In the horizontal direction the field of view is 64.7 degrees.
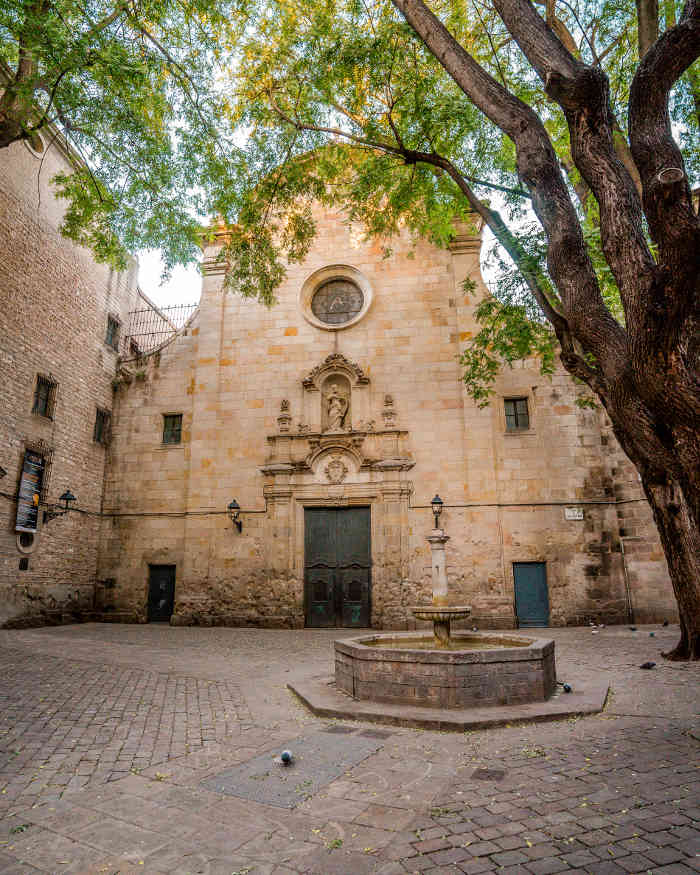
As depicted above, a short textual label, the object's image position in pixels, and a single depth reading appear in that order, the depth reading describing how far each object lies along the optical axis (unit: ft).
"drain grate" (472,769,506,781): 12.99
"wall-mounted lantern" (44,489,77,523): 46.34
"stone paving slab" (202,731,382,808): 12.29
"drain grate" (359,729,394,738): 16.63
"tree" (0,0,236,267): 28.37
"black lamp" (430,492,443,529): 46.62
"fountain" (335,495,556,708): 19.07
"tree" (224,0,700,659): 14.82
